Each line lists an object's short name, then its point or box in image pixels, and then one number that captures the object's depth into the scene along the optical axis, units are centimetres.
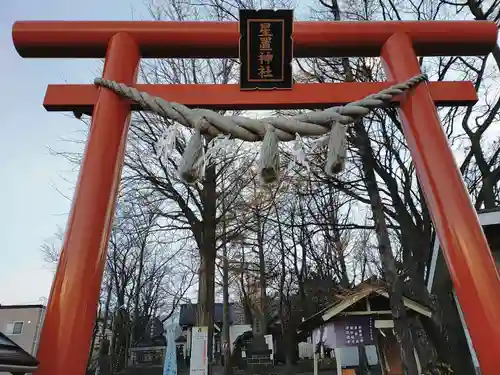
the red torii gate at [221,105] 203
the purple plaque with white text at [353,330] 970
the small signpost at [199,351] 762
